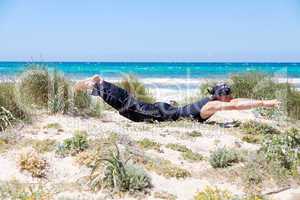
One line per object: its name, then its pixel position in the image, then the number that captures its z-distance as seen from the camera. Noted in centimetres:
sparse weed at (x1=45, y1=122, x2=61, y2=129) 855
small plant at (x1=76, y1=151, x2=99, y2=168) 666
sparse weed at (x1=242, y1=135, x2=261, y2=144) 834
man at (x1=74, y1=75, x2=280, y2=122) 995
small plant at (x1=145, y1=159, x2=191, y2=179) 655
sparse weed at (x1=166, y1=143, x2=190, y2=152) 758
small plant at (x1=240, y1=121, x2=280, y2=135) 900
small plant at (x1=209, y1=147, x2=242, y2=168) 692
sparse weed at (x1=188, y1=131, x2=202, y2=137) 853
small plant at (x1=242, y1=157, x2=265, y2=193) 640
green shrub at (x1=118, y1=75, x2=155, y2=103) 1256
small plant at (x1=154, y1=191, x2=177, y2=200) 595
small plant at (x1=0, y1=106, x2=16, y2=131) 824
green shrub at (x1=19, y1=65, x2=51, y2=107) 1001
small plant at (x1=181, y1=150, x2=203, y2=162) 720
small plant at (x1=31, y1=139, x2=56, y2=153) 728
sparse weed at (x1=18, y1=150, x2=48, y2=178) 650
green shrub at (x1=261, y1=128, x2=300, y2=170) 705
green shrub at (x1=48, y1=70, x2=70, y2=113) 965
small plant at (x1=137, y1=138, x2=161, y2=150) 755
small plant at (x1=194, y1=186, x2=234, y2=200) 566
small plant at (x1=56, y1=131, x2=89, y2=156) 712
